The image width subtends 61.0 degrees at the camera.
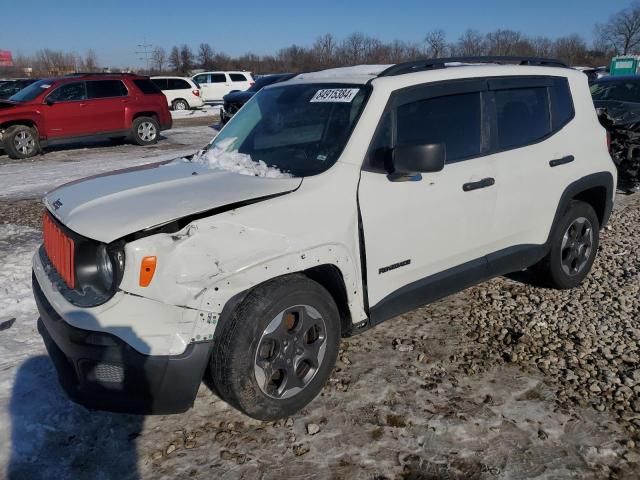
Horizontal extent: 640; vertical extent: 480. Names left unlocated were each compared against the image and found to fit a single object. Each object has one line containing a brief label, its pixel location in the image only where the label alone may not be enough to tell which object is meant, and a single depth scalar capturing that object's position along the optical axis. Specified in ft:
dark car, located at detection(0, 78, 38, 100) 65.49
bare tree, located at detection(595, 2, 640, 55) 228.22
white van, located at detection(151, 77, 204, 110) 81.66
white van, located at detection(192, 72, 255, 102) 91.15
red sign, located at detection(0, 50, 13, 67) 298.23
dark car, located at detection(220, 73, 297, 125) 53.47
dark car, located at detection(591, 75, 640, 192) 27.14
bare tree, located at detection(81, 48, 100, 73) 267.61
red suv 40.68
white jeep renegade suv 8.22
